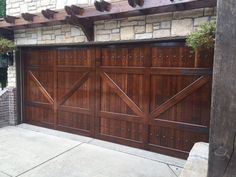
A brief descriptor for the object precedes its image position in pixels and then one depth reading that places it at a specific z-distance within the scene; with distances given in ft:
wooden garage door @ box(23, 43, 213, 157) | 12.75
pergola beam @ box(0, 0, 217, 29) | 10.72
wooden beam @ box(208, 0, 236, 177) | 4.70
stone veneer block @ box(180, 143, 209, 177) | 7.21
